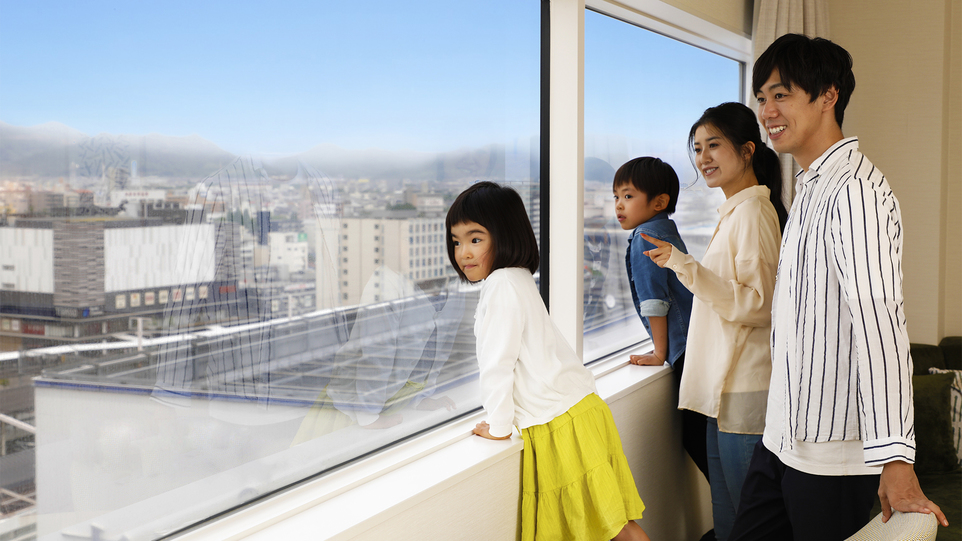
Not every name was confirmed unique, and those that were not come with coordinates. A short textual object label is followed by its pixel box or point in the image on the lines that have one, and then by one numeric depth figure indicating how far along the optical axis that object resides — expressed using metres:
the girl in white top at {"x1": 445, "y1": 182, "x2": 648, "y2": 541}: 1.48
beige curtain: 2.81
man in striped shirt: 1.12
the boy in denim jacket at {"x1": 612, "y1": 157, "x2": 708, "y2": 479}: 2.13
